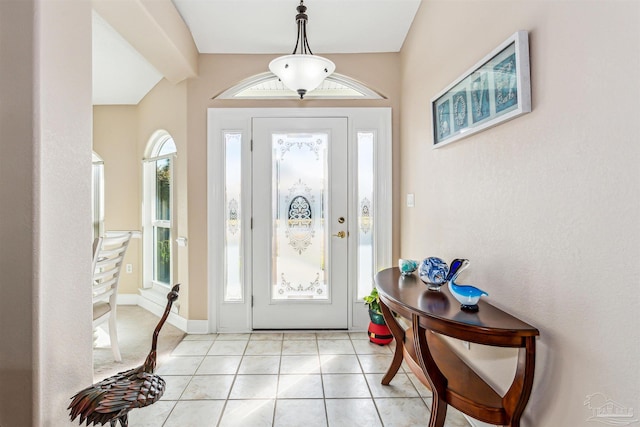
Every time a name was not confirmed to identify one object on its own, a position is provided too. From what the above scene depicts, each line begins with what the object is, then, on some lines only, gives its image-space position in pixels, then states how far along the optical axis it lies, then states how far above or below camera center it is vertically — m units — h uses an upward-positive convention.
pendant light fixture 1.98 +0.95
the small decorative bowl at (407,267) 2.07 -0.33
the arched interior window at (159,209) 3.57 +0.11
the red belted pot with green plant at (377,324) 2.71 -0.93
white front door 3.01 -0.05
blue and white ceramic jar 1.65 -0.30
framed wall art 1.27 +0.60
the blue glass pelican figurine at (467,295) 1.37 -0.34
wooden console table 1.19 -0.53
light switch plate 2.69 +0.14
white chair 2.25 -0.48
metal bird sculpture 1.16 -0.68
